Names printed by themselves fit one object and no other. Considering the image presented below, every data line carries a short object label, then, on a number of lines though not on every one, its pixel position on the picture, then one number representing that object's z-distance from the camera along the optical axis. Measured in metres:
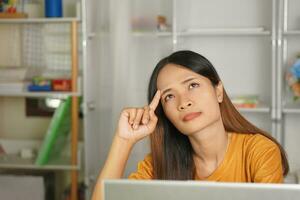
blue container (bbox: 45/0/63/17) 2.72
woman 1.25
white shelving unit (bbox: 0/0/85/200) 2.66
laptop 0.68
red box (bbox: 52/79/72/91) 2.71
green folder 2.67
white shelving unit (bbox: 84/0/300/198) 2.44
